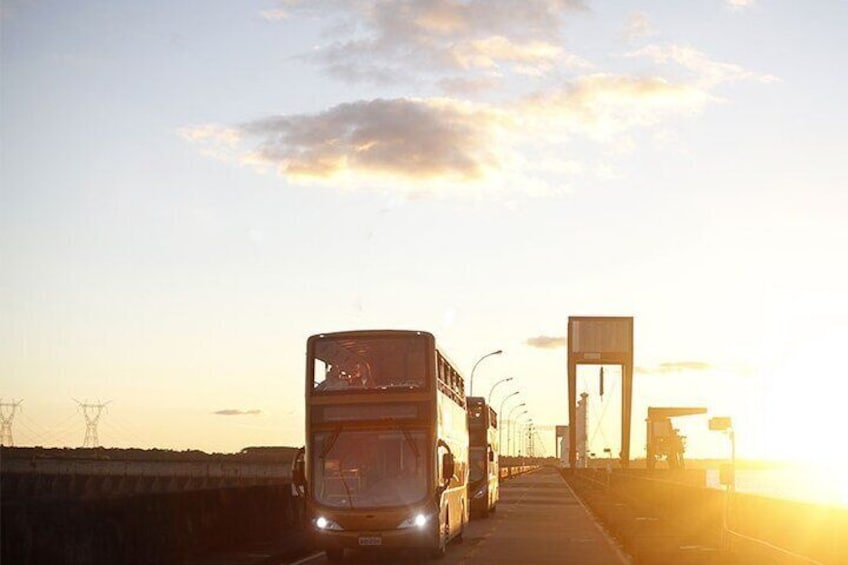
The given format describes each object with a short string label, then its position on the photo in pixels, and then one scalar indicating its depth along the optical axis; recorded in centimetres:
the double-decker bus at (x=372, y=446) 2631
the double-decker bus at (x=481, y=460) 4959
